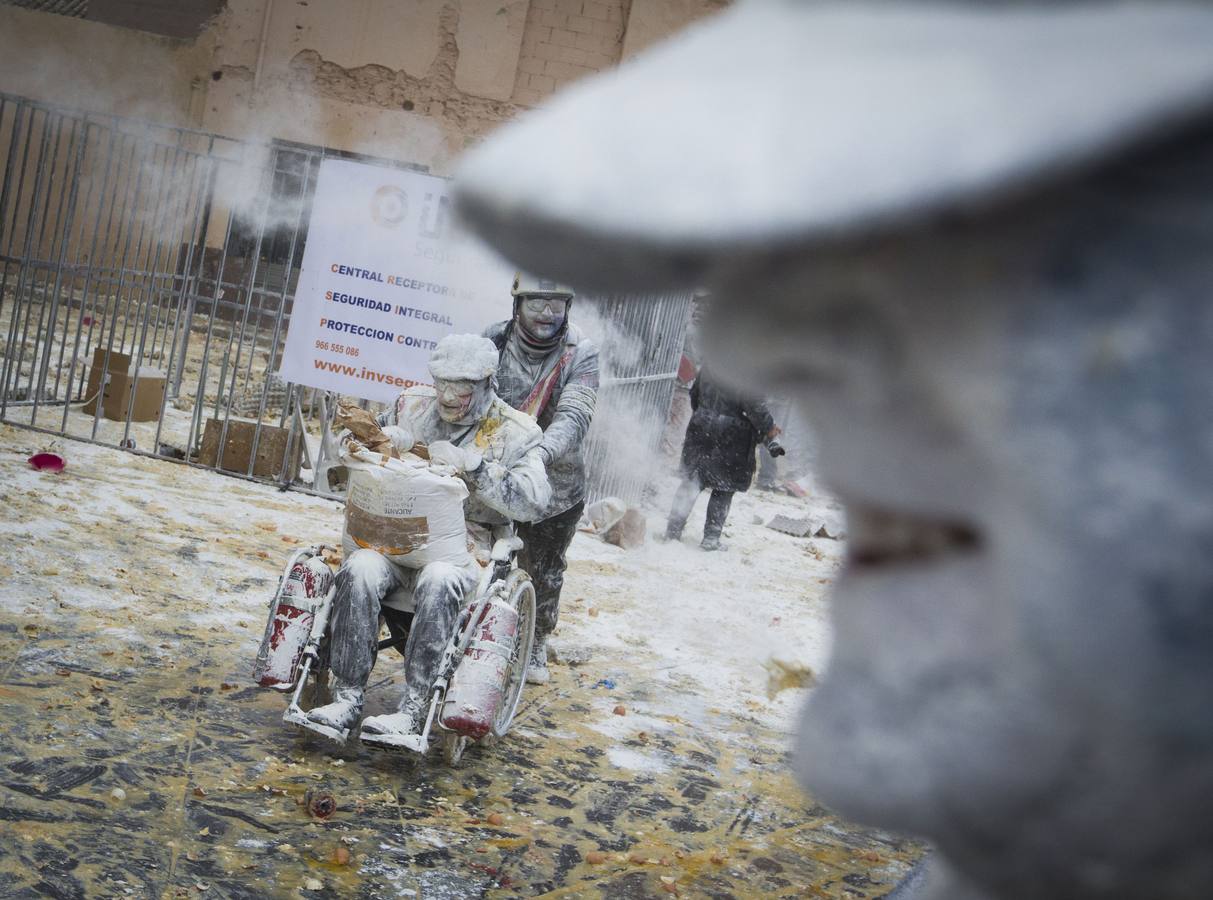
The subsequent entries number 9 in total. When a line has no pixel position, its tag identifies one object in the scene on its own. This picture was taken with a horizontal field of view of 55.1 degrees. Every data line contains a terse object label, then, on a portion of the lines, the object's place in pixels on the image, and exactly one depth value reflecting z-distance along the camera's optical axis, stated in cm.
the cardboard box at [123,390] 1141
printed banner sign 890
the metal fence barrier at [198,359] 1037
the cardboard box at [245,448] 1036
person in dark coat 1120
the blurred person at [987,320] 55
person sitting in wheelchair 468
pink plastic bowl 902
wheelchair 450
